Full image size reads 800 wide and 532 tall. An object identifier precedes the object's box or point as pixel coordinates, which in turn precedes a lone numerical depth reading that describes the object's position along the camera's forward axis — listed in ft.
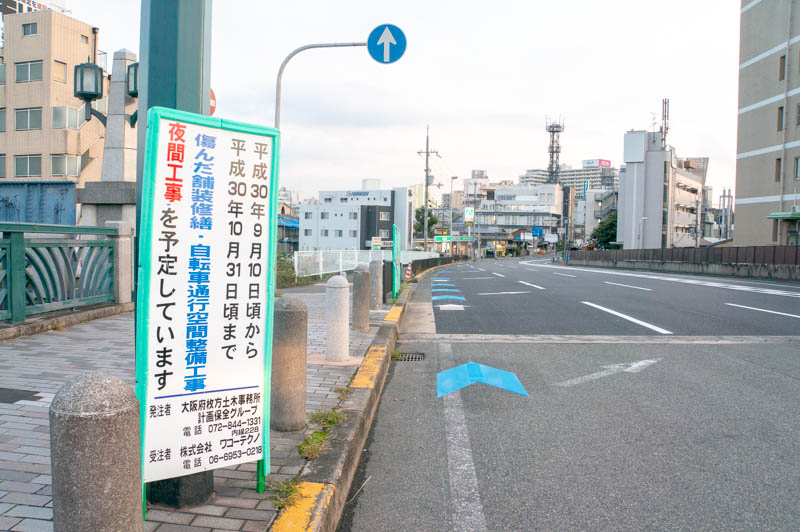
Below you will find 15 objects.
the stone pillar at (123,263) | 30.25
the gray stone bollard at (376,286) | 38.73
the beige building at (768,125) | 125.08
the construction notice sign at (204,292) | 8.56
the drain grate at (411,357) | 25.54
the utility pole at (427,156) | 172.04
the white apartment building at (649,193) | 252.62
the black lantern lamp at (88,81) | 38.47
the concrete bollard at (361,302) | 28.35
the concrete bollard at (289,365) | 12.87
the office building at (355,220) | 290.97
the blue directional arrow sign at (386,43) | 37.60
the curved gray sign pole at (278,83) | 41.42
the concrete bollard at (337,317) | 20.88
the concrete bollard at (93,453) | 6.22
